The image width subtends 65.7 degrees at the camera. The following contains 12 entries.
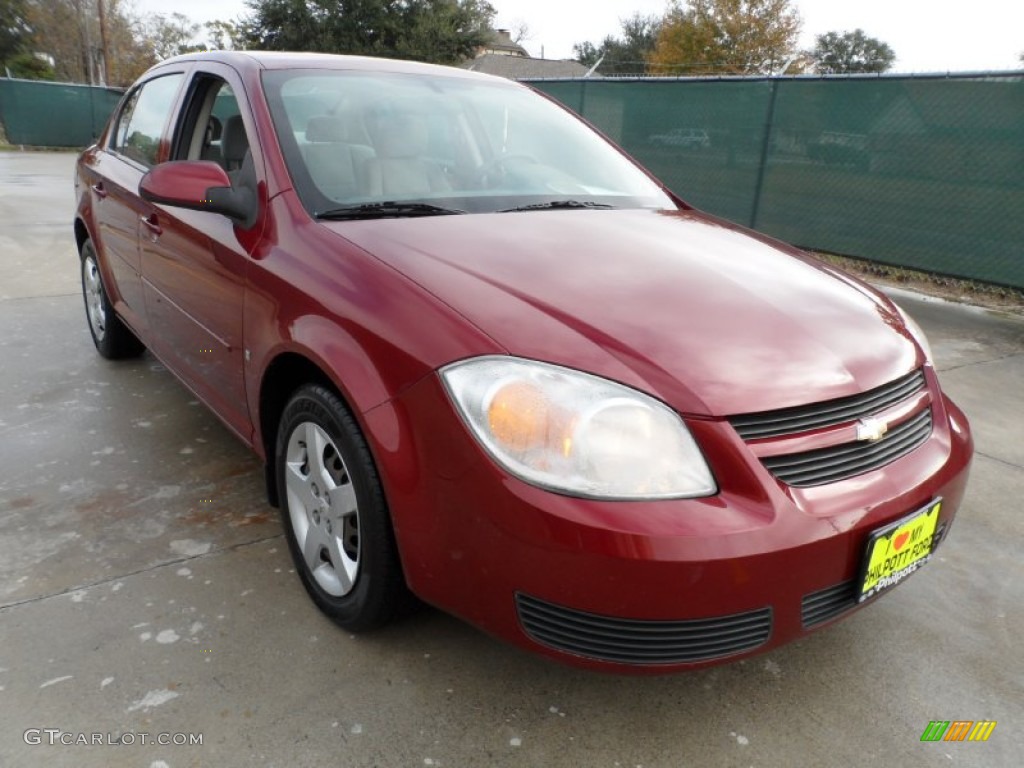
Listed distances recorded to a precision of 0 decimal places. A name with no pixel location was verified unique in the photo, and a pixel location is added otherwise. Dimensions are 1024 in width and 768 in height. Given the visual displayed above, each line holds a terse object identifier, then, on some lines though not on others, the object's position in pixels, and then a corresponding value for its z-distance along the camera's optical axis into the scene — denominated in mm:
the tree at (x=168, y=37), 43531
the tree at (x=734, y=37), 34281
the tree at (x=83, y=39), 37531
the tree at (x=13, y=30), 36812
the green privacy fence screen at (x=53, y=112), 21641
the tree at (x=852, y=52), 57188
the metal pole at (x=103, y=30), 29234
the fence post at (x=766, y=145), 7523
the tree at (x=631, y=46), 54028
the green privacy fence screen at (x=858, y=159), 6133
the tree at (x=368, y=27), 28766
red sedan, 1526
